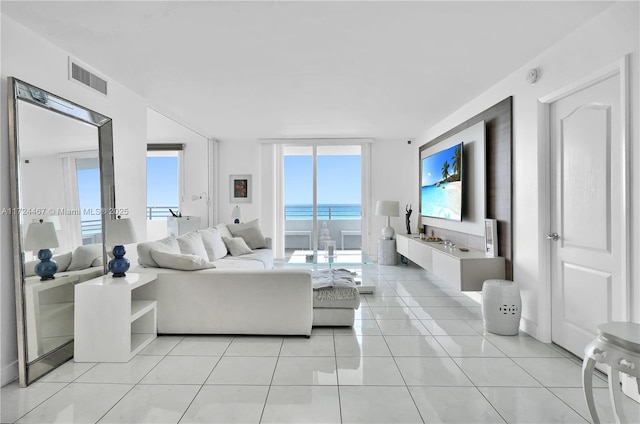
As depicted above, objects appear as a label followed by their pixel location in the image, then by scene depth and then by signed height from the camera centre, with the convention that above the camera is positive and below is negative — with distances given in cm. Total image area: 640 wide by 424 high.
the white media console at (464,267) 329 -64
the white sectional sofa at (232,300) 289 -80
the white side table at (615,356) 138 -66
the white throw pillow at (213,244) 439 -48
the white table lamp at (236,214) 624 -11
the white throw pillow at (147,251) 312 -39
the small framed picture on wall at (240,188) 665 +41
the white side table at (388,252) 613 -85
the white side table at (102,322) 248 -83
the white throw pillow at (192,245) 383 -42
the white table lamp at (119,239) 265 -23
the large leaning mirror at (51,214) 219 -2
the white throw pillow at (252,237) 545 -47
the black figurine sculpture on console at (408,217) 605 -23
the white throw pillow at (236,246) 488 -56
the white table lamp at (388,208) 606 -4
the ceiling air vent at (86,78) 273 +116
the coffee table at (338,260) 423 -70
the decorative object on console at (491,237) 336 -33
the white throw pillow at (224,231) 519 -35
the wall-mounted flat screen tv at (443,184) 422 +30
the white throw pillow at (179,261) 298 -46
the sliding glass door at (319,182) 670 +51
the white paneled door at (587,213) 217 -8
